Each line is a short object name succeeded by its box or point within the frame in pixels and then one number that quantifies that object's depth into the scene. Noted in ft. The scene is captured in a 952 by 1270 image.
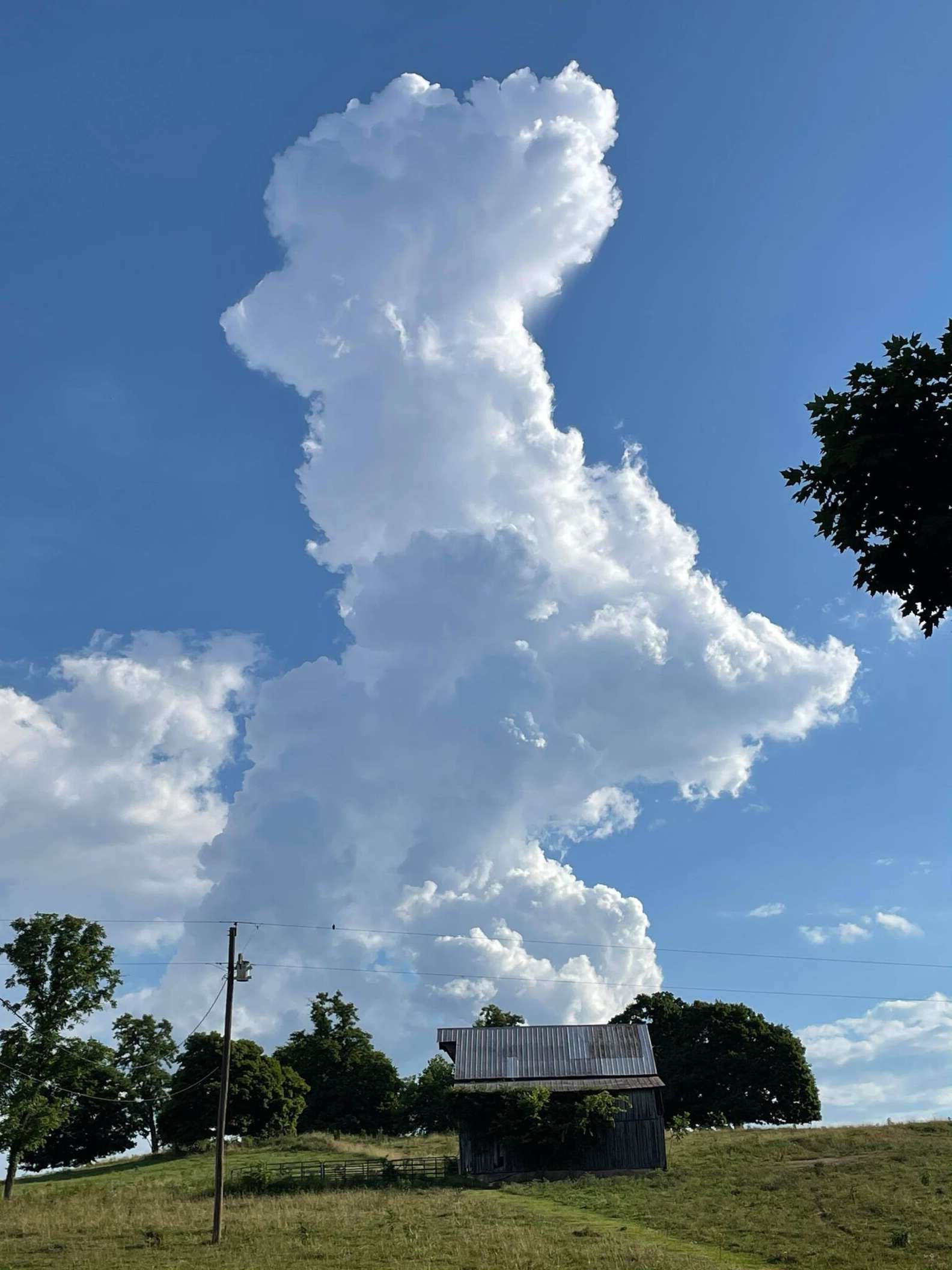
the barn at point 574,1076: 166.71
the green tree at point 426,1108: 273.75
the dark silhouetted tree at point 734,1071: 269.03
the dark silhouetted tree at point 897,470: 60.54
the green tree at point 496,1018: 303.48
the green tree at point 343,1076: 273.33
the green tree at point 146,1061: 267.80
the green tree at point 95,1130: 257.14
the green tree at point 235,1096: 224.94
